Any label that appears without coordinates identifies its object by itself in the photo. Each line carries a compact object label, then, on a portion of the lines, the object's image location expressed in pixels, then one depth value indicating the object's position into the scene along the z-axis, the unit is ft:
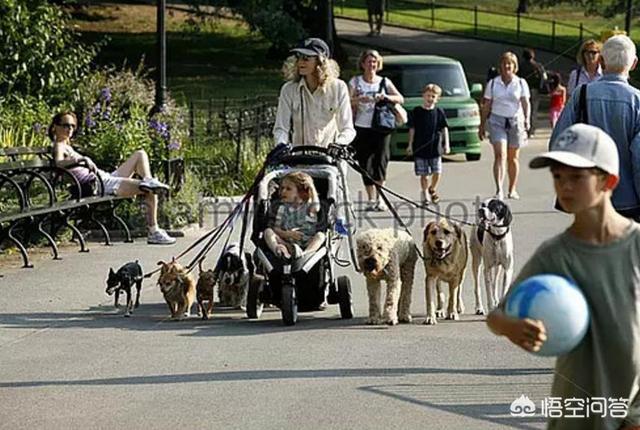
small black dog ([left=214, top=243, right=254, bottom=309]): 39.60
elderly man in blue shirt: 29.48
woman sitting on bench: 50.03
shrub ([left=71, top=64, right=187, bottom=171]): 55.67
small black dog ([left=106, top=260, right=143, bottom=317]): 39.29
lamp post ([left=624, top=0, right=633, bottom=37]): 128.71
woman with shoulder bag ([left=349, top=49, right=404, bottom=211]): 59.41
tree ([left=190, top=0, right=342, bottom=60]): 138.62
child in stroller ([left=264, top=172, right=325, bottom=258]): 37.86
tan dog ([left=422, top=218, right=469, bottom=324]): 36.94
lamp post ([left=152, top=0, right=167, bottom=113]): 59.72
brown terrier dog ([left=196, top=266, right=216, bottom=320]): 38.60
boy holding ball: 16.85
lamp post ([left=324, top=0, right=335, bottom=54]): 110.71
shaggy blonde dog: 36.47
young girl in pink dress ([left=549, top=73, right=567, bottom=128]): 93.81
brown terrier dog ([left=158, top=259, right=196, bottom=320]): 38.47
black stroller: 37.40
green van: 85.40
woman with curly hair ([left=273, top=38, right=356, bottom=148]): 41.55
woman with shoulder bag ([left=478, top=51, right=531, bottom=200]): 62.08
